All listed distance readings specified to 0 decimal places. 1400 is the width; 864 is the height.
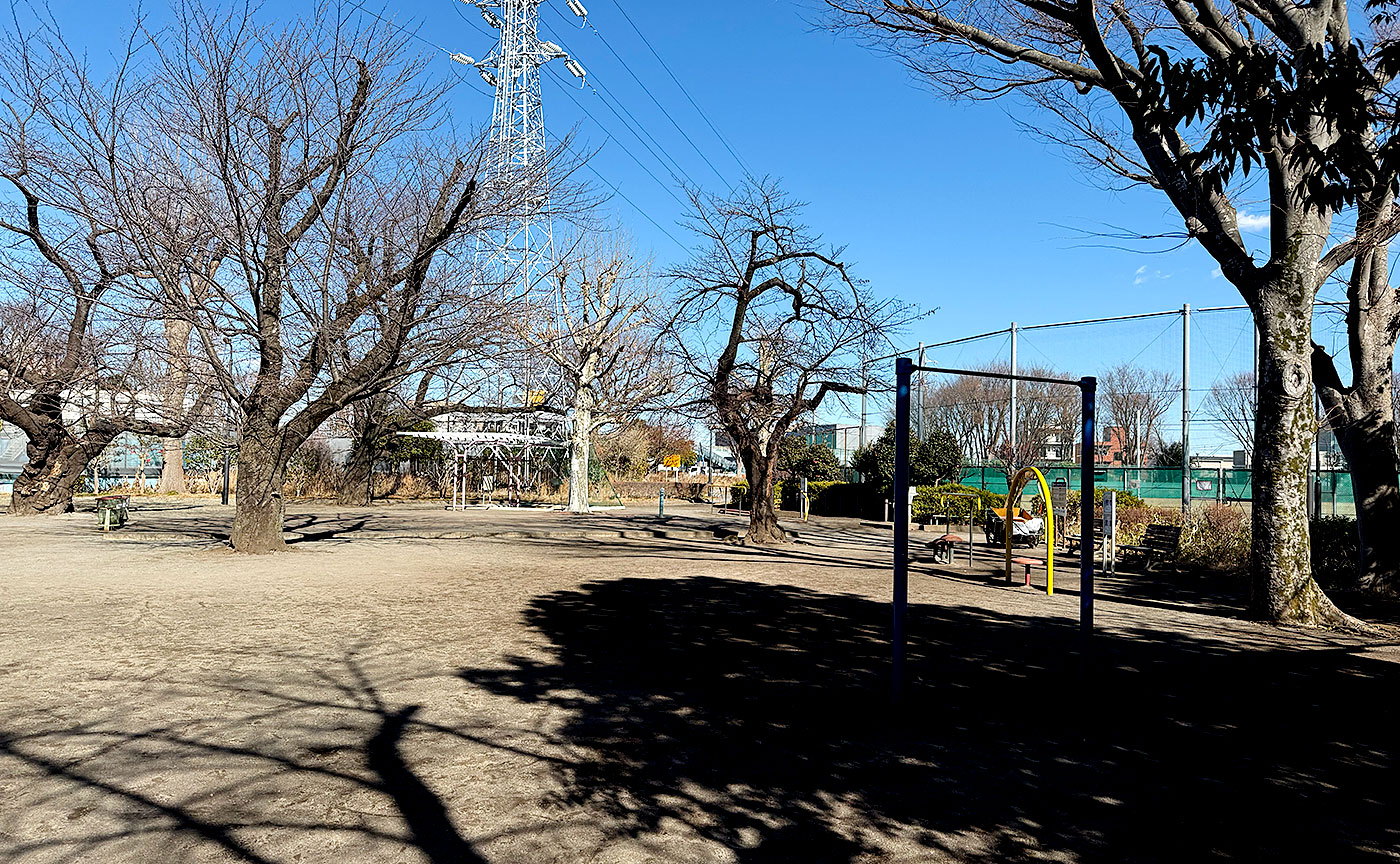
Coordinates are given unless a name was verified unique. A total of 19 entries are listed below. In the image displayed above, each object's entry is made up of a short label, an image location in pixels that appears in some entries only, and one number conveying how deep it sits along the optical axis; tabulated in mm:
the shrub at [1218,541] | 12289
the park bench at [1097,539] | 15385
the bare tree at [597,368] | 26312
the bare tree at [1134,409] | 21766
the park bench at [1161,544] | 12406
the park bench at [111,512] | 16562
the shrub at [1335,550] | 10773
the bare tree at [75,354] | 11133
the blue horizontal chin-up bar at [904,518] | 5188
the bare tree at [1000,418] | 23938
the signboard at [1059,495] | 11211
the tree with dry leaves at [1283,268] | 8023
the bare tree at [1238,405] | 17764
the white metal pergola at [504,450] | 26391
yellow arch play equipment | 10594
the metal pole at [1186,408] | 16547
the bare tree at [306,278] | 11235
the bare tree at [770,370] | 16234
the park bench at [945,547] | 13336
